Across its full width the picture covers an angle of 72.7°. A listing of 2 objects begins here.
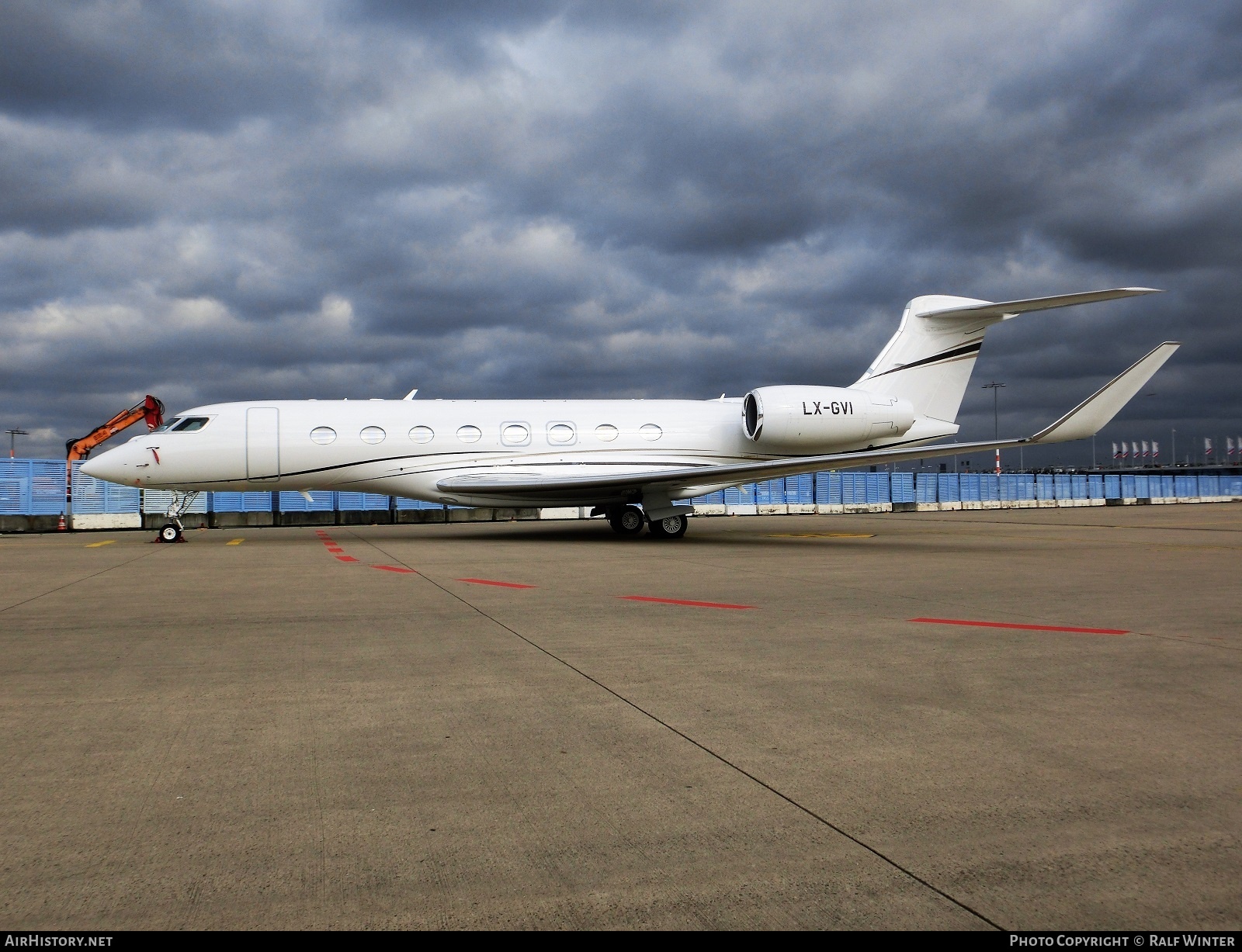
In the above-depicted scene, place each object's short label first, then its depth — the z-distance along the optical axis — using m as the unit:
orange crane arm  27.56
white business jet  17.75
